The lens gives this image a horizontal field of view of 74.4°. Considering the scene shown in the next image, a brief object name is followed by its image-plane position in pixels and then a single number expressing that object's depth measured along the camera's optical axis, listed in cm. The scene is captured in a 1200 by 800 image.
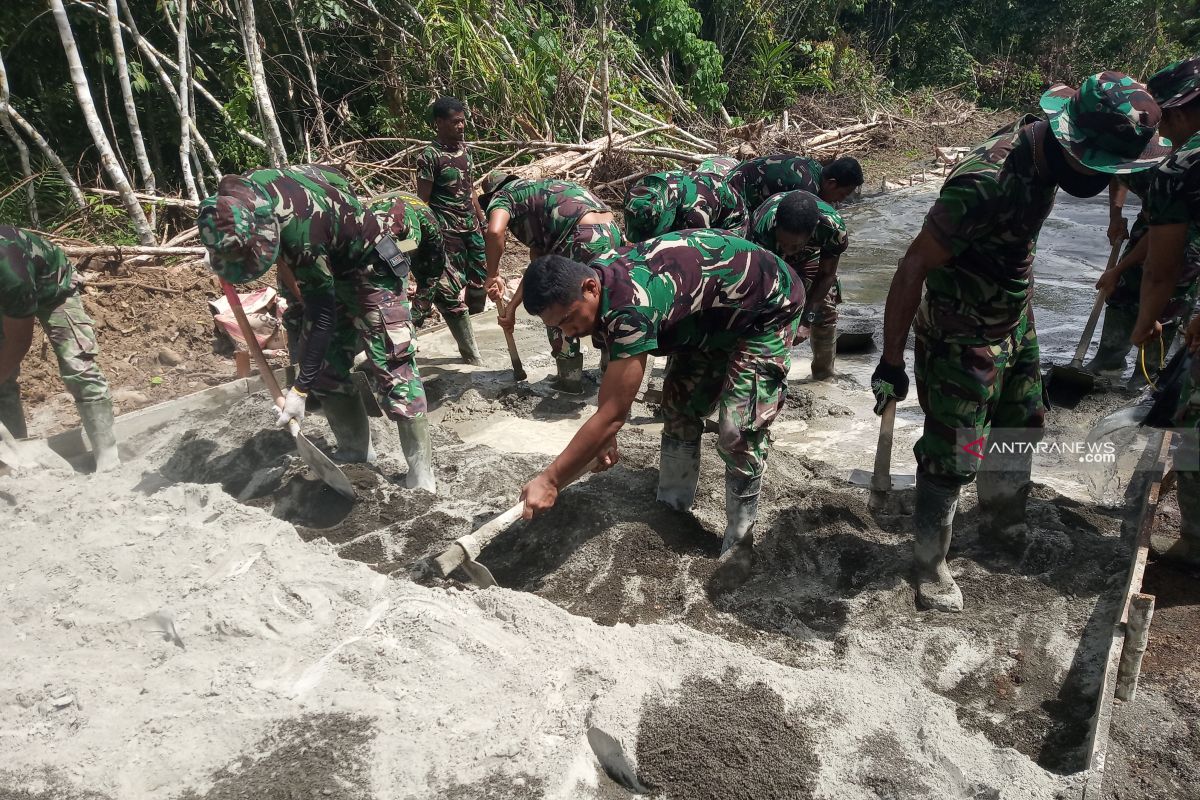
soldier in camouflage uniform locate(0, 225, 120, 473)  359
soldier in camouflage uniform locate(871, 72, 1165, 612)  221
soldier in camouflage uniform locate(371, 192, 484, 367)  427
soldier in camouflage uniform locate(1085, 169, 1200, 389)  391
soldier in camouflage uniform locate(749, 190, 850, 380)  402
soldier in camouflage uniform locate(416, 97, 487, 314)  522
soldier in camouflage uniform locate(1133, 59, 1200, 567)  245
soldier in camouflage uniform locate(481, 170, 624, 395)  430
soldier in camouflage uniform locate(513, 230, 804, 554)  232
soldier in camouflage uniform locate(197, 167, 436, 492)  293
